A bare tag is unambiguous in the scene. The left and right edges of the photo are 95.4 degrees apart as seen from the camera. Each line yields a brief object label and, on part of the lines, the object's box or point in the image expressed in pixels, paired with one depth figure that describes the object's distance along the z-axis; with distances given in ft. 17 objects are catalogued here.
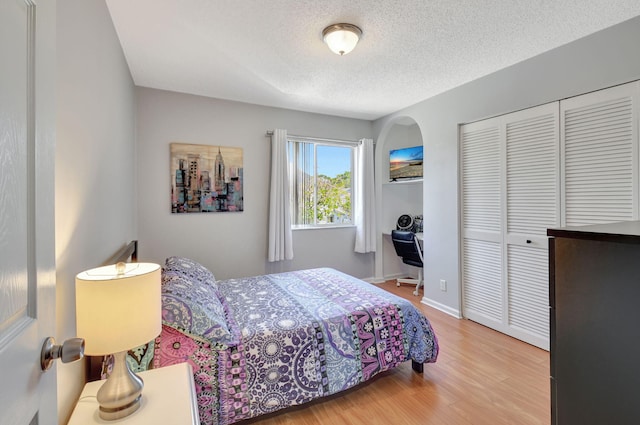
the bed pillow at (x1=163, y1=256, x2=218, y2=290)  7.16
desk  13.24
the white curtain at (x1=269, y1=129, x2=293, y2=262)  12.00
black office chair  12.70
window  13.24
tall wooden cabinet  2.80
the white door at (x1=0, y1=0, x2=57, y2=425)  1.58
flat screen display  13.99
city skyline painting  10.77
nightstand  3.33
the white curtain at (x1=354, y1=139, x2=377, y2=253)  14.06
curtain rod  12.16
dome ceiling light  6.62
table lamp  3.05
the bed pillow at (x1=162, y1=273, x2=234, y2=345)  5.13
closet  6.92
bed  5.11
